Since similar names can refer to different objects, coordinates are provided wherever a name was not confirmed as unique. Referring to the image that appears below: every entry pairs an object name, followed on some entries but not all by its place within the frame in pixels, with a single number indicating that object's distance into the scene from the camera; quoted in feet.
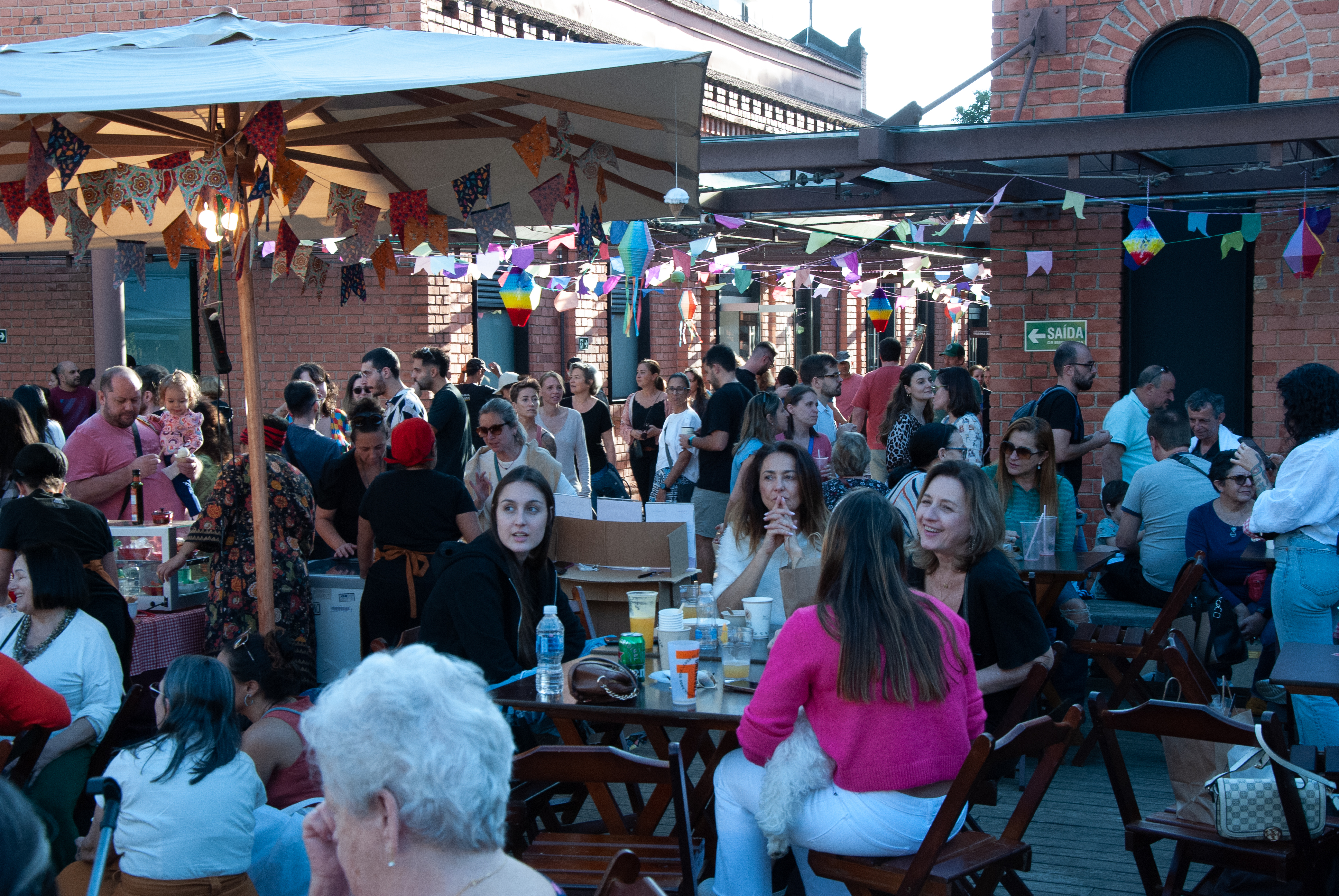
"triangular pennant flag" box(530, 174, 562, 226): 16.33
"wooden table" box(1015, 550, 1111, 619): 17.60
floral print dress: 16.55
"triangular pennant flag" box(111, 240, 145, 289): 17.46
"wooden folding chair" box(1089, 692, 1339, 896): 10.00
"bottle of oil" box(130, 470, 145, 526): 19.36
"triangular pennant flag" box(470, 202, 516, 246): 17.81
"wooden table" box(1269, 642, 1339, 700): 11.69
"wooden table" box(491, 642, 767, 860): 11.12
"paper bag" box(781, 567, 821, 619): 13.87
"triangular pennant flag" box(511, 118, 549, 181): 14.02
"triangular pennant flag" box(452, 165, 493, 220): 16.38
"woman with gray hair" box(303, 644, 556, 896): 5.58
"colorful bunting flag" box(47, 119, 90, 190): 12.96
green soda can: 12.67
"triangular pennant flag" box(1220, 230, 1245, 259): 24.70
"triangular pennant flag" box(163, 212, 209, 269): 15.15
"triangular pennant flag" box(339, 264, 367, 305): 18.86
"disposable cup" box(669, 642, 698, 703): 11.30
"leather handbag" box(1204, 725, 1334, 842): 10.39
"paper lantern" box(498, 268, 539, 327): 36.68
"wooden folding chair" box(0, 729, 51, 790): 11.33
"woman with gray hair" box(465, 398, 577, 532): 20.93
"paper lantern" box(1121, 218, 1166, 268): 24.38
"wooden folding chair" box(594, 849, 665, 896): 7.28
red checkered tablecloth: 17.15
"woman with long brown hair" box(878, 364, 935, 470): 26.37
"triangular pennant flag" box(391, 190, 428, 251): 16.47
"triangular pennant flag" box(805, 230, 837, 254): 31.99
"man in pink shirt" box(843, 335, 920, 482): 32.50
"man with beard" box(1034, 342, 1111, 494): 23.16
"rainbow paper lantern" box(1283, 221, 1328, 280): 23.47
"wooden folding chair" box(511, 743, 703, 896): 9.37
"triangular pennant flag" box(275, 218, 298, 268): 16.02
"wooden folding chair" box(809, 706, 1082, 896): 9.23
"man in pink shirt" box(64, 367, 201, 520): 19.16
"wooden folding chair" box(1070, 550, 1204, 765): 17.15
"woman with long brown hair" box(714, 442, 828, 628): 15.01
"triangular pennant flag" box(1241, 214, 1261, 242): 24.44
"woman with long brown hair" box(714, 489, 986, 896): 9.43
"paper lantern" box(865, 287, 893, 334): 52.42
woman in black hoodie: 12.88
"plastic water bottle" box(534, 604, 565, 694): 11.94
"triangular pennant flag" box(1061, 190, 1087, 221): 23.45
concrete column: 38.42
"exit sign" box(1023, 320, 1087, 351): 26.35
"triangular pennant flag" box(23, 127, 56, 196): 12.96
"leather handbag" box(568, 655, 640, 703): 11.48
